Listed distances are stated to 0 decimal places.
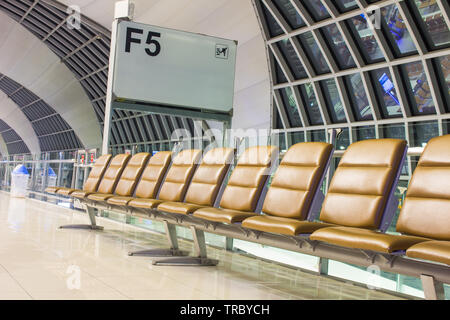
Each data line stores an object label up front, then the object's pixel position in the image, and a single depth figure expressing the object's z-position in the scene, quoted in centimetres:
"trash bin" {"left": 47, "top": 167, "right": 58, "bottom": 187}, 1352
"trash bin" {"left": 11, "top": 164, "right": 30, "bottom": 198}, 1427
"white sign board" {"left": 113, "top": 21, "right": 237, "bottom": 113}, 773
